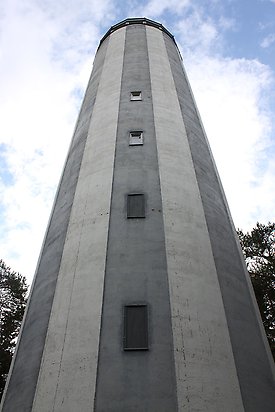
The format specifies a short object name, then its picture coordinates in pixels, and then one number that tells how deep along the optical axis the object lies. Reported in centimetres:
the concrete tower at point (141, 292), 997
